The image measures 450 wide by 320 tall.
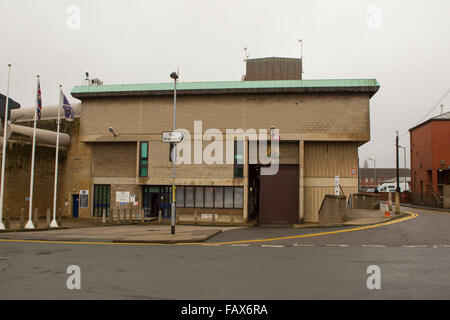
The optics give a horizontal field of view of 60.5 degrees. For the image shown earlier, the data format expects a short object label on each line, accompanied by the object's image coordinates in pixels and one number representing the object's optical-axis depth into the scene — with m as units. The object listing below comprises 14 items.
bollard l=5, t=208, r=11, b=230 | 21.36
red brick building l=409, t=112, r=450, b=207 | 44.09
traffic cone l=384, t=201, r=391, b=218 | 22.02
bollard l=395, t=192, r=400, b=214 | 23.61
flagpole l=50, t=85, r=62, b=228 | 23.06
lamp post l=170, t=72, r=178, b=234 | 17.92
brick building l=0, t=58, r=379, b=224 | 29.03
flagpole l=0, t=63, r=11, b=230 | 21.02
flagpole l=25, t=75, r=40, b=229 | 21.61
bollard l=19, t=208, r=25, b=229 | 21.00
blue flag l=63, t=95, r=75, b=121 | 25.03
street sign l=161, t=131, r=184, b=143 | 18.14
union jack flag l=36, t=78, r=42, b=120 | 23.67
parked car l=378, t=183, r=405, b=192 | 72.06
